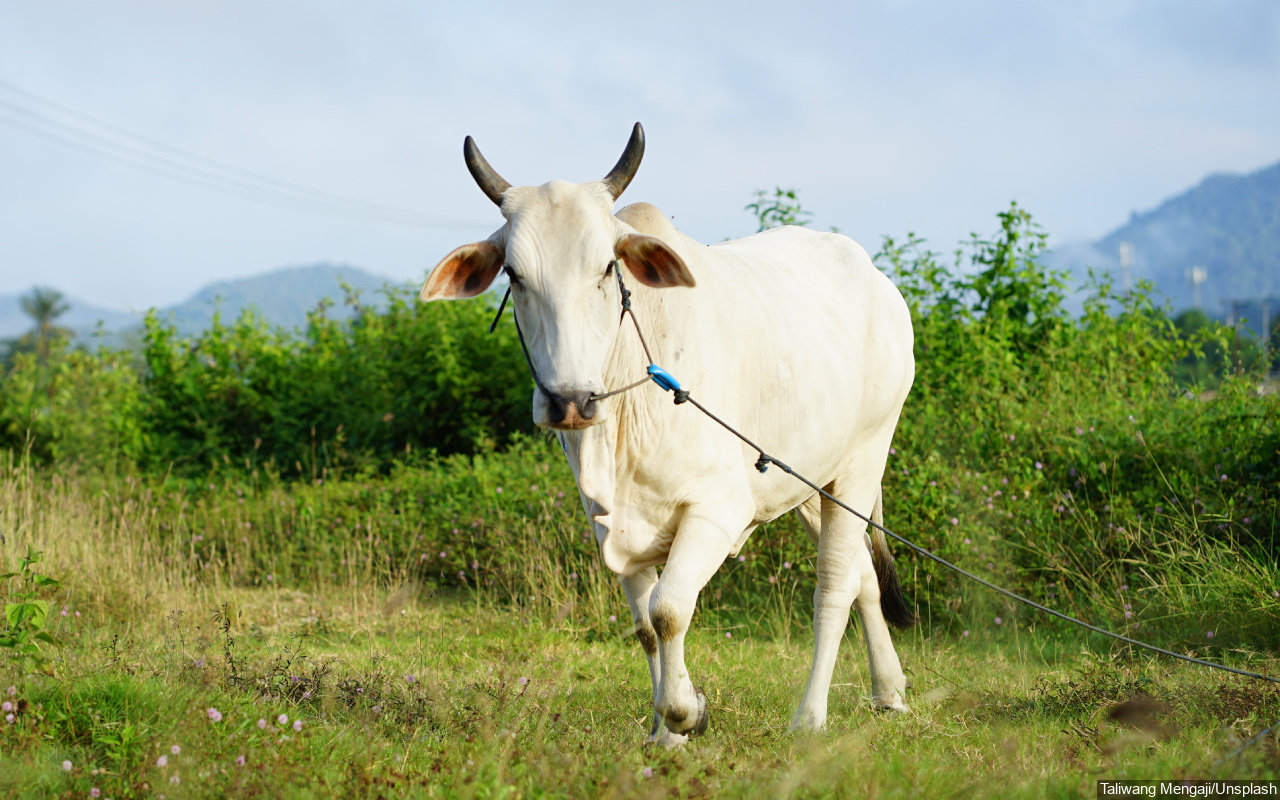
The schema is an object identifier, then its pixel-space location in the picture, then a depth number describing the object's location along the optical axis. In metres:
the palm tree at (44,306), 54.44
